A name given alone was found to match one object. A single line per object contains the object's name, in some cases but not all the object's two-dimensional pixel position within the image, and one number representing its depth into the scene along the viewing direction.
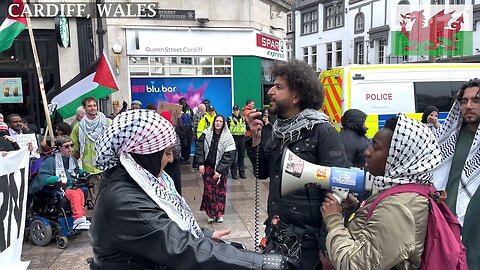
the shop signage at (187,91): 11.69
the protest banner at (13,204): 3.69
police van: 8.83
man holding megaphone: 2.37
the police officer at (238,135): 9.41
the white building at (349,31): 32.62
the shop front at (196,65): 11.60
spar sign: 12.94
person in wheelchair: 5.11
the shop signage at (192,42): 11.49
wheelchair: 5.15
